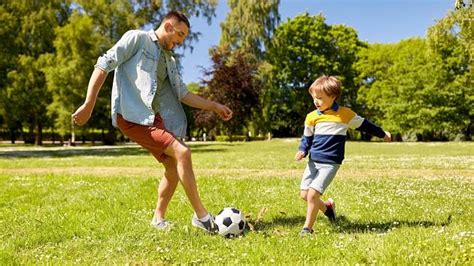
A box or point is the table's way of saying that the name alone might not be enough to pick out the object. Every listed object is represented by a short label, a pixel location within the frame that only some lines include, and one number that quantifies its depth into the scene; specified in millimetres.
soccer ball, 5457
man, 5496
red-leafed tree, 48344
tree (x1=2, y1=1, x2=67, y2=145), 43344
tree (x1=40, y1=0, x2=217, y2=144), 39156
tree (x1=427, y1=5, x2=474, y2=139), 56938
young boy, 5723
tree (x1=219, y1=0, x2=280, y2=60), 52250
